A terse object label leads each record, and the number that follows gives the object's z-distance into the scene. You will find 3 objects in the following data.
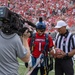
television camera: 3.27
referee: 5.42
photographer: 3.39
